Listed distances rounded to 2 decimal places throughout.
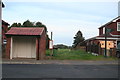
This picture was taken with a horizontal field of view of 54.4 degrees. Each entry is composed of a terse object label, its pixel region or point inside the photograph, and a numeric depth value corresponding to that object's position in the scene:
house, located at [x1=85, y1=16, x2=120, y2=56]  17.55
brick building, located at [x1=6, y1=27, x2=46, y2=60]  13.85
